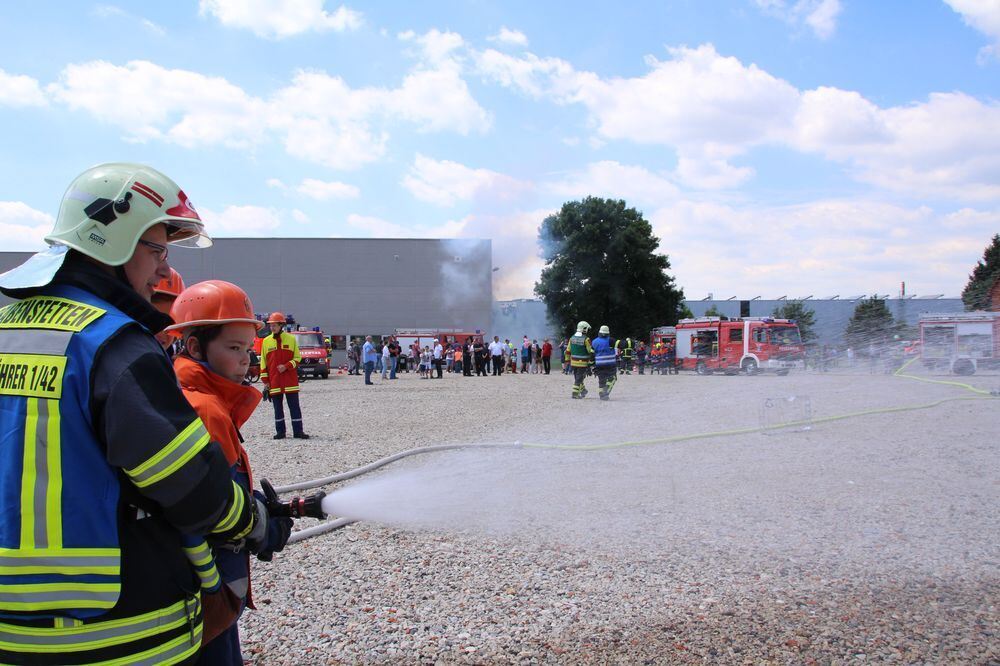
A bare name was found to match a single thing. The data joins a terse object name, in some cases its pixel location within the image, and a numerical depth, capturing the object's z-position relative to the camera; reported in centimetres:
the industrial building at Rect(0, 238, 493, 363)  4878
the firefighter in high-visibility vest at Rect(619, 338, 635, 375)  3090
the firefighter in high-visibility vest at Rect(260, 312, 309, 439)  1009
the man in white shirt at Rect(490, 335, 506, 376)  3012
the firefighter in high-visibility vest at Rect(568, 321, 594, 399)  1622
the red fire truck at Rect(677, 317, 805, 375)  2736
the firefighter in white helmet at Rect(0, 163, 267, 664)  135
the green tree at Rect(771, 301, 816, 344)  5220
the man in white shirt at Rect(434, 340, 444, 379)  2773
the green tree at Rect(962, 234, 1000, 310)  3084
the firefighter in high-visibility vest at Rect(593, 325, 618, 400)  1592
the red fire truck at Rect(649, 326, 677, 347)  3581
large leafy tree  5009
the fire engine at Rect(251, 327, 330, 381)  2875
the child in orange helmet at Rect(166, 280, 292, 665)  202
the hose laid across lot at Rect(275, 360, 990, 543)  499
